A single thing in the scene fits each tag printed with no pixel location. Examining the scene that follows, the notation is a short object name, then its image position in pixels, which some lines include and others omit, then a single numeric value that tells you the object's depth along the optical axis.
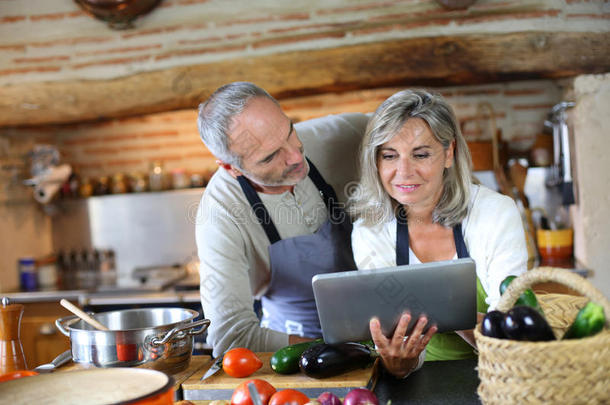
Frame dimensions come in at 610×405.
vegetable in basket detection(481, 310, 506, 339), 1.03
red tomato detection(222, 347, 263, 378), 1.35
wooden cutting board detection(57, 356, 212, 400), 1.34
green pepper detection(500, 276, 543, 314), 1.12
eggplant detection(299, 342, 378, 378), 1.29
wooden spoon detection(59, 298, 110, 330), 1.38
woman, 1.89
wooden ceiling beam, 3.26
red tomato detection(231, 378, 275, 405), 1.15
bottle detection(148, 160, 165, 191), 4.46
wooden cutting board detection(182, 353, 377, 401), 1.27
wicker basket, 0.95
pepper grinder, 1.35
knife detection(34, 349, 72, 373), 1.42
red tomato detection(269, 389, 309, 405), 1.11
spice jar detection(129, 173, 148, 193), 4.47
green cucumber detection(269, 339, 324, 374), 1.36
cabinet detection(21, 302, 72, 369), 3.85
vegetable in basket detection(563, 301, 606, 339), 0.99
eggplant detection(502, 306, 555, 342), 0.98
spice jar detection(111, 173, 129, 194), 4.50
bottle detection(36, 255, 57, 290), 4.25
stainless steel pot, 1.29
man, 1.99
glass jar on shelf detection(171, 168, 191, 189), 4.39
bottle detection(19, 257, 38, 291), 4.20
